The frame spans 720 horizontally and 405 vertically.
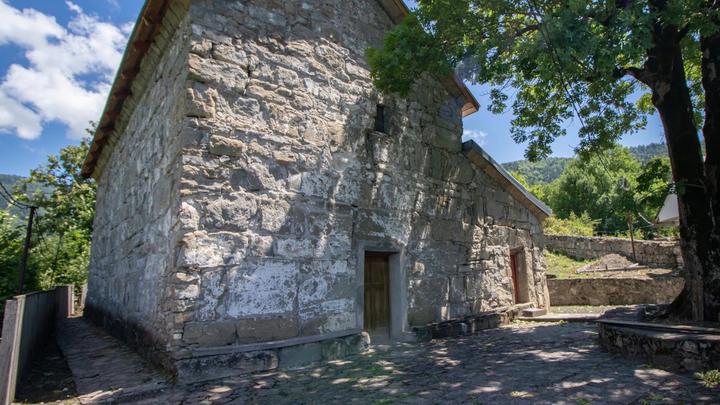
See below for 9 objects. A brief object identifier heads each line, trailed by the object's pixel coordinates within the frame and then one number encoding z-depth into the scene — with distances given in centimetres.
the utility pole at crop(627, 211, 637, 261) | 1393
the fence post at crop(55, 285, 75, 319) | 1160
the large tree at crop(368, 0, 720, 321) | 463
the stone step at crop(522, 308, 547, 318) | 828
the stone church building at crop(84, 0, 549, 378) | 444
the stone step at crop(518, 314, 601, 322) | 761
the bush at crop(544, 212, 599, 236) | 2107
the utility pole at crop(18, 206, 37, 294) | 837
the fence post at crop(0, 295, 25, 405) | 372
